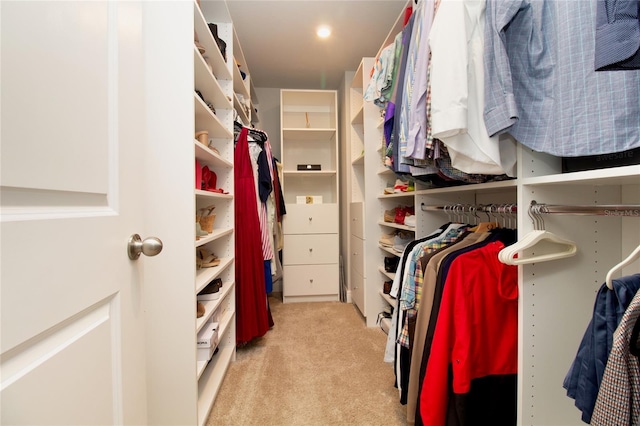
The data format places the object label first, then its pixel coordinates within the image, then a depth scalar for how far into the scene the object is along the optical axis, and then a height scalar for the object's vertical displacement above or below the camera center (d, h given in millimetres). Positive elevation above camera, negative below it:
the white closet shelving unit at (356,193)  2238 +177
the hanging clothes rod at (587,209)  569 +1
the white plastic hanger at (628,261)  501 -98
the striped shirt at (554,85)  596 +318
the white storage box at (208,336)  1256 -608
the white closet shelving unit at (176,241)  1038 -115
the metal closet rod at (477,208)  963 +10
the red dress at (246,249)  1722 -244
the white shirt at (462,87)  730 +353
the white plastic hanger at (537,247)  711 -107
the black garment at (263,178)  1896 +247
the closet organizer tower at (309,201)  2611 +118
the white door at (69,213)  311 +1
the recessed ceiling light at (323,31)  2051 +1436
